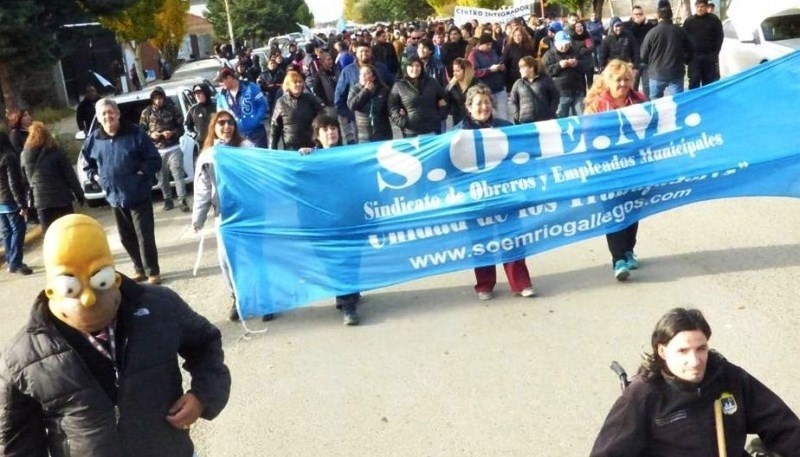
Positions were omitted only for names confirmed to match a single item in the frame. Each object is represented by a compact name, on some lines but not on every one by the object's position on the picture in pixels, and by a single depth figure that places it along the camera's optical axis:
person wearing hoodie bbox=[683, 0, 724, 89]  13.62
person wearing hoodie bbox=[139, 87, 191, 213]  12.27
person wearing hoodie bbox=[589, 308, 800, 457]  3.25
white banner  32.44
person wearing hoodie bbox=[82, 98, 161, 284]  8.22
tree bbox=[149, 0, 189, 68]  37.81
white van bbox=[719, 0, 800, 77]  14.88
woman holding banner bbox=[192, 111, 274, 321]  7.02
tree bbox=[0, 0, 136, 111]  17.34
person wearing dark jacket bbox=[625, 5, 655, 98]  15.09
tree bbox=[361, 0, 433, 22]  93.62
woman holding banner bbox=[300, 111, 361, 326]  6.91
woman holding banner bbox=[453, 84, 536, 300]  7.08
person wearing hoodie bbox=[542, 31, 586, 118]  12.35
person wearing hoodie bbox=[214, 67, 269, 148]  11.59
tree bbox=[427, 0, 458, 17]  78.12
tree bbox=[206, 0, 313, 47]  72.19
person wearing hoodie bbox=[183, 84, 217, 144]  12.52
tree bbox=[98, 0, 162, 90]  28.33
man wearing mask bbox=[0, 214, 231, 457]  2.64
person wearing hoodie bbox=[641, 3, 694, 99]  12.30
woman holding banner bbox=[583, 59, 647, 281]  7.20
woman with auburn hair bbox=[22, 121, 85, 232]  9.14
